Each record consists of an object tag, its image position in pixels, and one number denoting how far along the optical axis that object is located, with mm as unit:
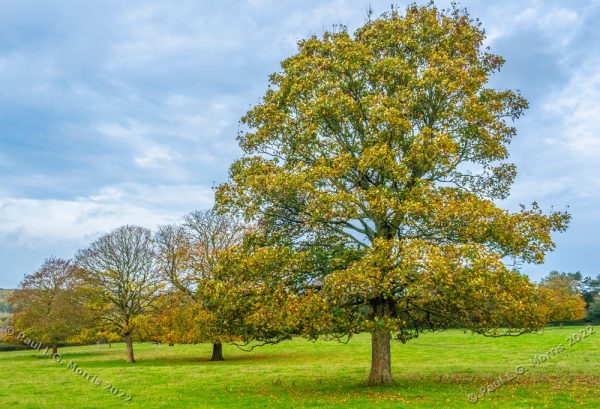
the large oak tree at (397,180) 19188
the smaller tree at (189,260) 44531
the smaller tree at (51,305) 53031
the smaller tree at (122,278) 51719
